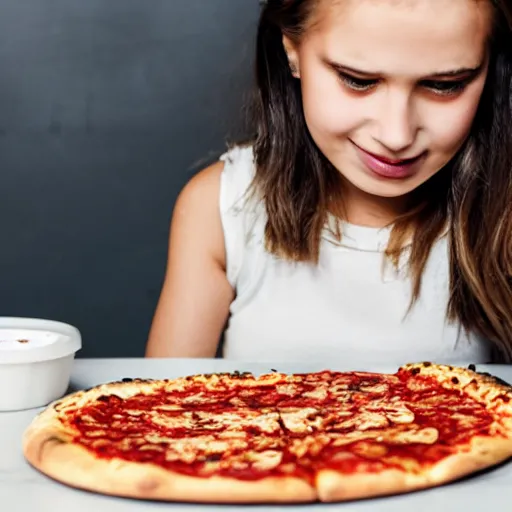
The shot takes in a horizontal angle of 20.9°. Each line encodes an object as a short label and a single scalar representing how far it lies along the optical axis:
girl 0.95
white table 0.73
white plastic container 0.87
